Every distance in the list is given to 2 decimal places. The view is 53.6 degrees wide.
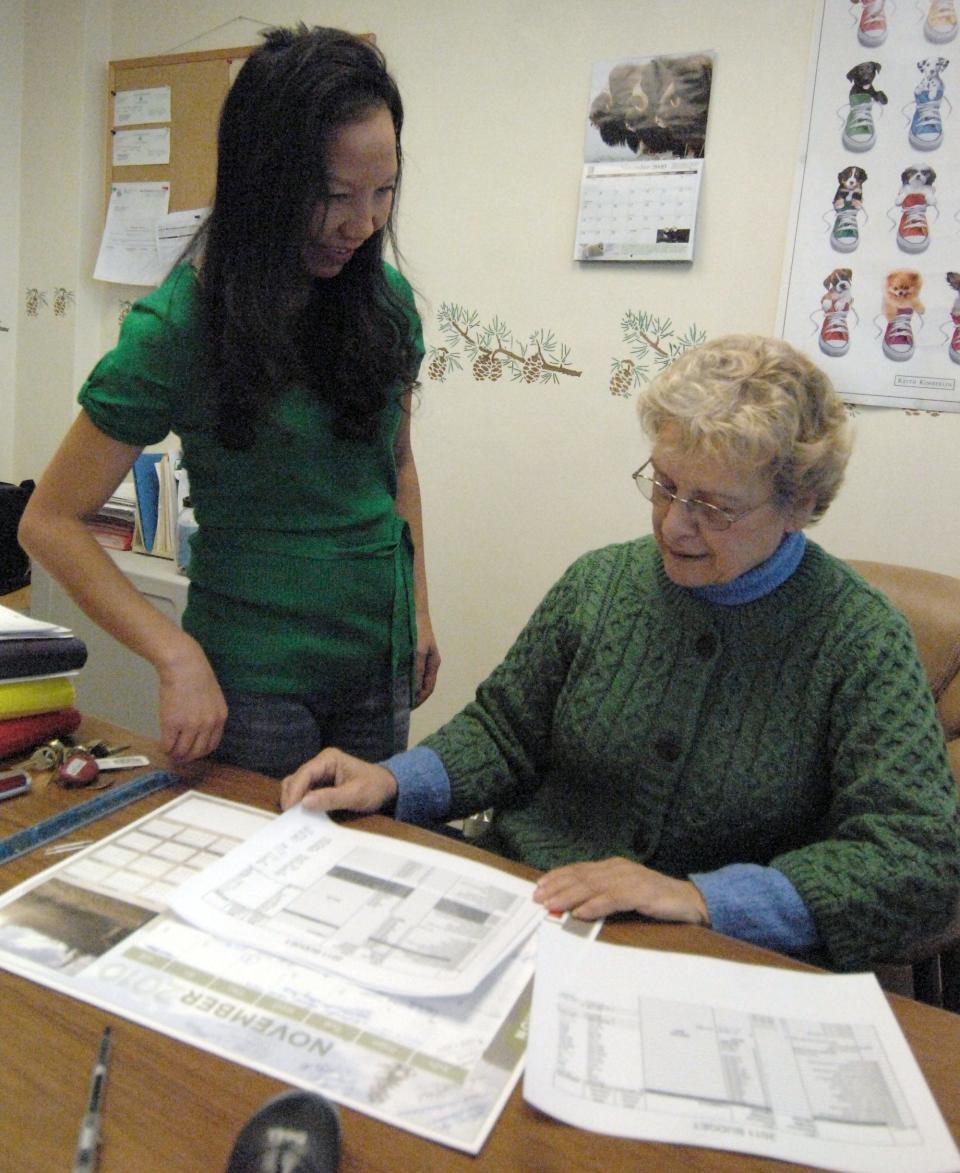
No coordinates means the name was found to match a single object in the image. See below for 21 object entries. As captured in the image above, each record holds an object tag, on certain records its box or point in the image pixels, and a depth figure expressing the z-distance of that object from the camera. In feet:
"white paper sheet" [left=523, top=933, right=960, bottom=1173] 2.00
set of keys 3.34
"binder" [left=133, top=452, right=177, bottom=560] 8.13
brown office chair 4.36
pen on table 1.80
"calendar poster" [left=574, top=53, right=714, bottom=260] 6.35
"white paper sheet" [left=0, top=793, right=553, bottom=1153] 2.04
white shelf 7.72
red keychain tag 3.32
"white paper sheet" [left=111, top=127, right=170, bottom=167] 8.59
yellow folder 3.57
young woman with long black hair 3.37
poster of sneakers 5.74
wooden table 1.86
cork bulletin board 8.25
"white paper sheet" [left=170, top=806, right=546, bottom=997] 2.43
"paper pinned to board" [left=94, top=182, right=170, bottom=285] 8.72
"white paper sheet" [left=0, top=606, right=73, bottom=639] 3.64
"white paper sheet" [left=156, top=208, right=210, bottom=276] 8.55
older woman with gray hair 3.11
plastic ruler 2.89
